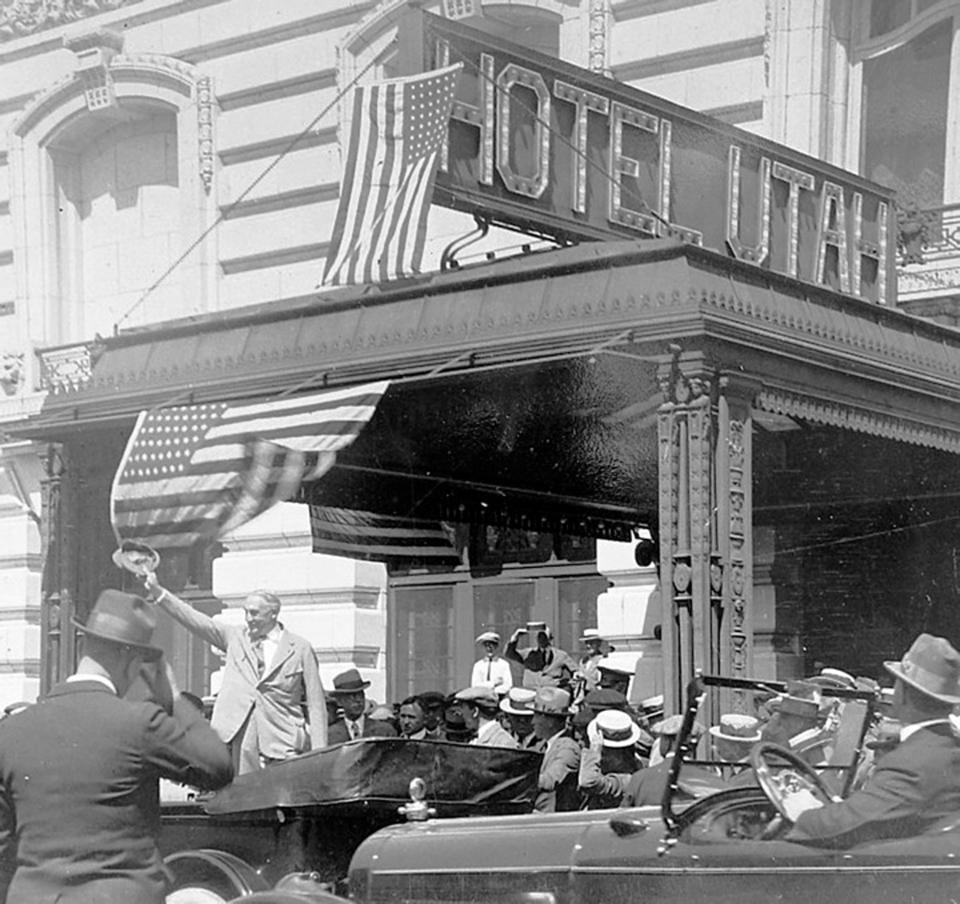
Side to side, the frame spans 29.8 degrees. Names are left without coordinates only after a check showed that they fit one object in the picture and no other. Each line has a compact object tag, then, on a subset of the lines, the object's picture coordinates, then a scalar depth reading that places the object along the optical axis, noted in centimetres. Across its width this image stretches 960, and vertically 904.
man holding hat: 944
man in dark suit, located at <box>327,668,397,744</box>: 1297
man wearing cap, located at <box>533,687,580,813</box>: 880
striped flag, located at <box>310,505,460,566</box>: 1403
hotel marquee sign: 1199
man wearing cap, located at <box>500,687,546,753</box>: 1106
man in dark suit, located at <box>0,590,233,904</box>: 538
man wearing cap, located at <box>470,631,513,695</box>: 1500
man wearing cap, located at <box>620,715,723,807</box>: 698
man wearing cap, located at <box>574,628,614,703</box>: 1323
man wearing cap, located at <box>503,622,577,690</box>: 1340
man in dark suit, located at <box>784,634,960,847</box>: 525
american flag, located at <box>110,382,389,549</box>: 1127
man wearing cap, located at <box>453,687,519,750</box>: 1242
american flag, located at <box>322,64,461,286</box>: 1145
